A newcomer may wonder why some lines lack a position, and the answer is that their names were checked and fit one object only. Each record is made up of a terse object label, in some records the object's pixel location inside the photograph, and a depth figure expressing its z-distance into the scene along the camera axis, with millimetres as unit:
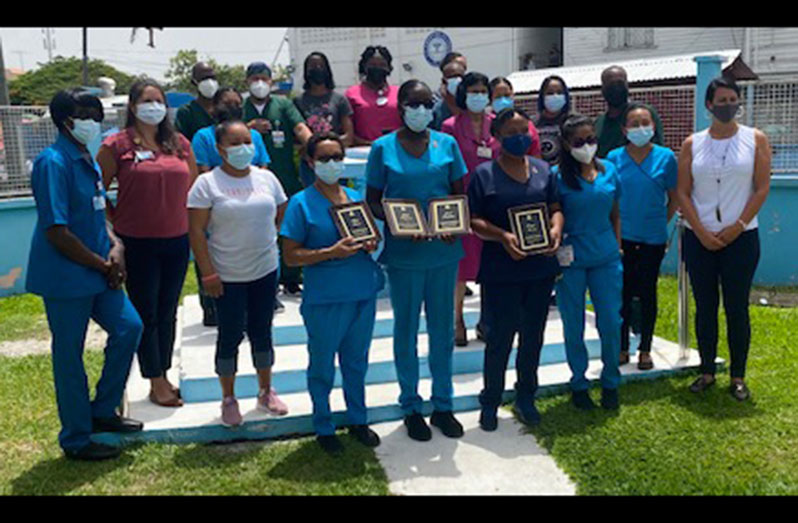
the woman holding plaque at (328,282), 4219
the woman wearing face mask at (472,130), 5312
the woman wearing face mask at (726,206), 4977
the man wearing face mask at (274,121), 6090
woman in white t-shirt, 4289
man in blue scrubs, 4020
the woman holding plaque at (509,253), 4488
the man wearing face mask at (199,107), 5980
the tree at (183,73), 50312
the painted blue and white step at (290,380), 4730
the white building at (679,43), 19547
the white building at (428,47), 28266
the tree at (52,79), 45219
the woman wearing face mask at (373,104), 6277
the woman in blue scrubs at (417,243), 4461
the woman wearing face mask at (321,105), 6223
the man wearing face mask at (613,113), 5664
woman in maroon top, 4547
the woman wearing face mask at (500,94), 5773
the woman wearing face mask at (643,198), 5262
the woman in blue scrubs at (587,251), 4789
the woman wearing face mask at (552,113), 5789
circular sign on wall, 23359
